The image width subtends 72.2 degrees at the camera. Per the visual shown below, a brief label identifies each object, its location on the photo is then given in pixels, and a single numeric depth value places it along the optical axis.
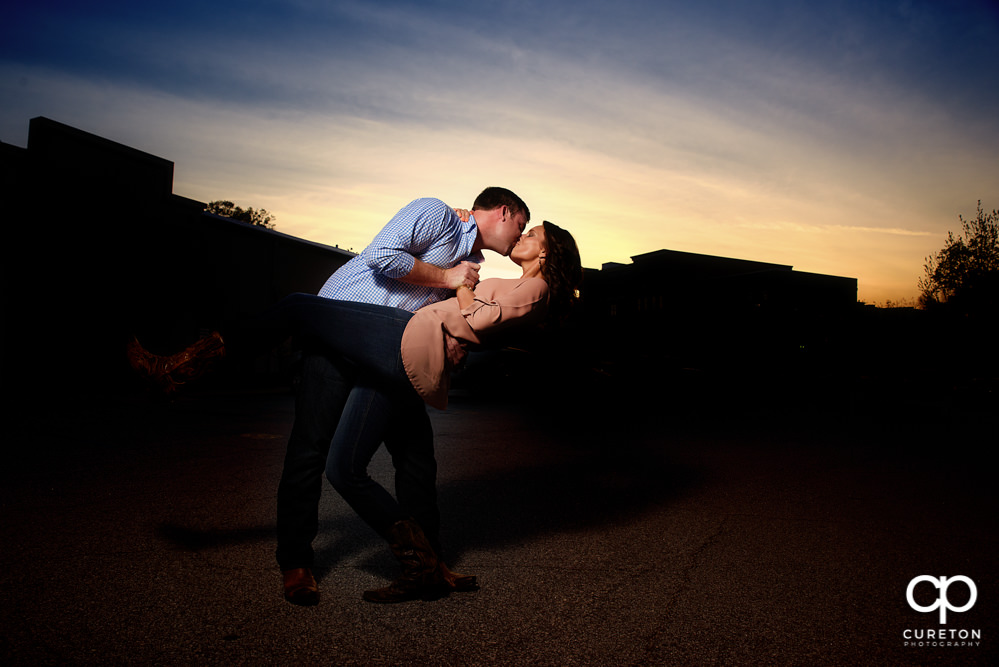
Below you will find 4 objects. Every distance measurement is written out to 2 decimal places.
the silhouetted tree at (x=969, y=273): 43.44
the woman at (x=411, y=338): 2.59
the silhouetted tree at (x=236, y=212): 56.72
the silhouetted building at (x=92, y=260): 16.12
